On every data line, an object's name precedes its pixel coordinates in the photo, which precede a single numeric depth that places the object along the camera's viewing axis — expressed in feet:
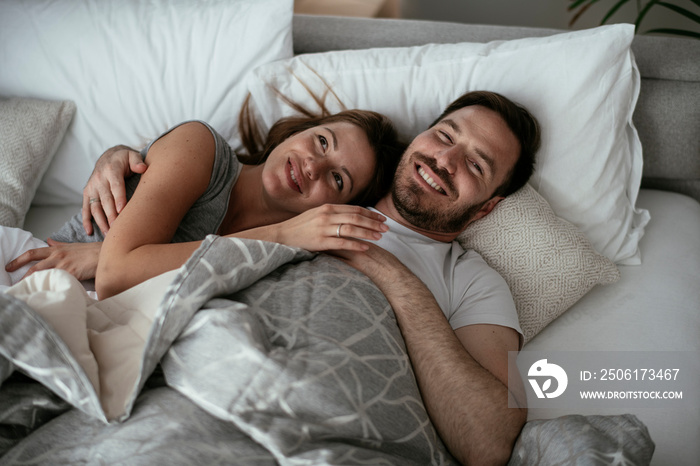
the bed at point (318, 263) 3.03
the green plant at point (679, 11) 6.40
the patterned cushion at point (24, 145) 5.27
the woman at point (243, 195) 4.10
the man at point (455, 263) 3.76
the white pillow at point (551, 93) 5.29
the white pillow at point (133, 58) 5.72
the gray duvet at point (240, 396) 2.92
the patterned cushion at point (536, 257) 4.85
